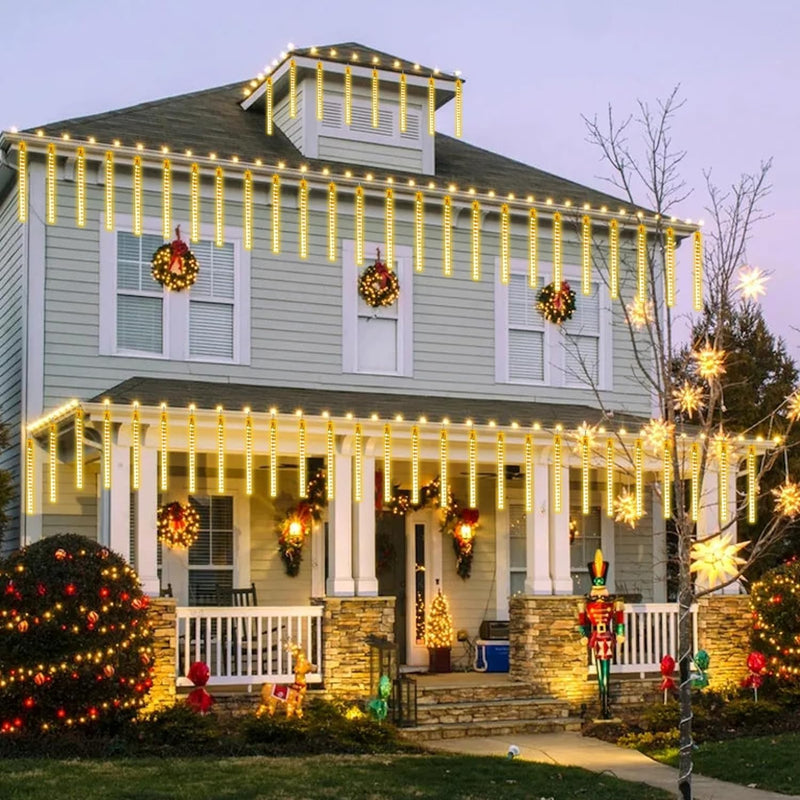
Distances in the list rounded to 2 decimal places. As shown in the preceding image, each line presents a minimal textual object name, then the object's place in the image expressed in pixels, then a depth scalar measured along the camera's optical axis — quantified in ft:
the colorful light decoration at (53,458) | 46.19
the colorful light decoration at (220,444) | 44.62
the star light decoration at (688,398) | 29.89
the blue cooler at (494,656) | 54.29
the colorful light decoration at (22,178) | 48.05
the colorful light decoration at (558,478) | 49.42
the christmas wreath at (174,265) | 50.70
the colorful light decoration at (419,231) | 54.39
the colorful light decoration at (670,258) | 53.08
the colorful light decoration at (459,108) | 56.80
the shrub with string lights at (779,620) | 48.70
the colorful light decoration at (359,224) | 54.08
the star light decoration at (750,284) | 29.84
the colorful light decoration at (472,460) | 47.55
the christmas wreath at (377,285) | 53.93
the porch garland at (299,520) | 52.90
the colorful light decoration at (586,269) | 56.49
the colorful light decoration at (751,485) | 41.39
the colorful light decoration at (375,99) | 56.13
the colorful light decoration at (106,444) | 42.93
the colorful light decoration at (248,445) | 45.19
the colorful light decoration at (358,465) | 46.79
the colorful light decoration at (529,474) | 48.98
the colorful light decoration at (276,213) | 52.03
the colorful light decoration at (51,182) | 48.20
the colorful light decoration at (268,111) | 55.74
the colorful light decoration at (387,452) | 46.52
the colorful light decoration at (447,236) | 54.90
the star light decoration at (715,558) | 30.48
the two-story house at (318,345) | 47.26
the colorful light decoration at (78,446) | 42.73
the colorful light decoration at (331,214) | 53.06
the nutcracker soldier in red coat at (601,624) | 47.67
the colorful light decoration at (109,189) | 49.16
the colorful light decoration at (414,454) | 47.37
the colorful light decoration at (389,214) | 54.29
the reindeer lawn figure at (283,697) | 41.73
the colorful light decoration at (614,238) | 55.47
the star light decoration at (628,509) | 32.05
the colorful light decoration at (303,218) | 52.60
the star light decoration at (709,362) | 29.19
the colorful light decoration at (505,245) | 55.77
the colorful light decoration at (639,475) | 29.68
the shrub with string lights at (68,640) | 37.86
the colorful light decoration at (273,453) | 45.31
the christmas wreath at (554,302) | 56.85
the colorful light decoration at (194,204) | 50.90
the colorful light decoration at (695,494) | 28.55
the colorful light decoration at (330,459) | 46.32
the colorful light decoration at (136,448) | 43.57
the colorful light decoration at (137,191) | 49.47
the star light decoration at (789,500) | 30.19
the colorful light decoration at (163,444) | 44.11
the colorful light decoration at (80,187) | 49.01
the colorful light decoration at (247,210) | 51.72
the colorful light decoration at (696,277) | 49.96
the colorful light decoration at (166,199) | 50.47
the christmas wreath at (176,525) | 51.06
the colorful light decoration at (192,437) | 44.47
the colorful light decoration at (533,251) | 56.75
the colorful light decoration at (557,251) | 56.59
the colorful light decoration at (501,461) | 48.42
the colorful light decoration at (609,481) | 46.80
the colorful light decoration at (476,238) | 54.95
